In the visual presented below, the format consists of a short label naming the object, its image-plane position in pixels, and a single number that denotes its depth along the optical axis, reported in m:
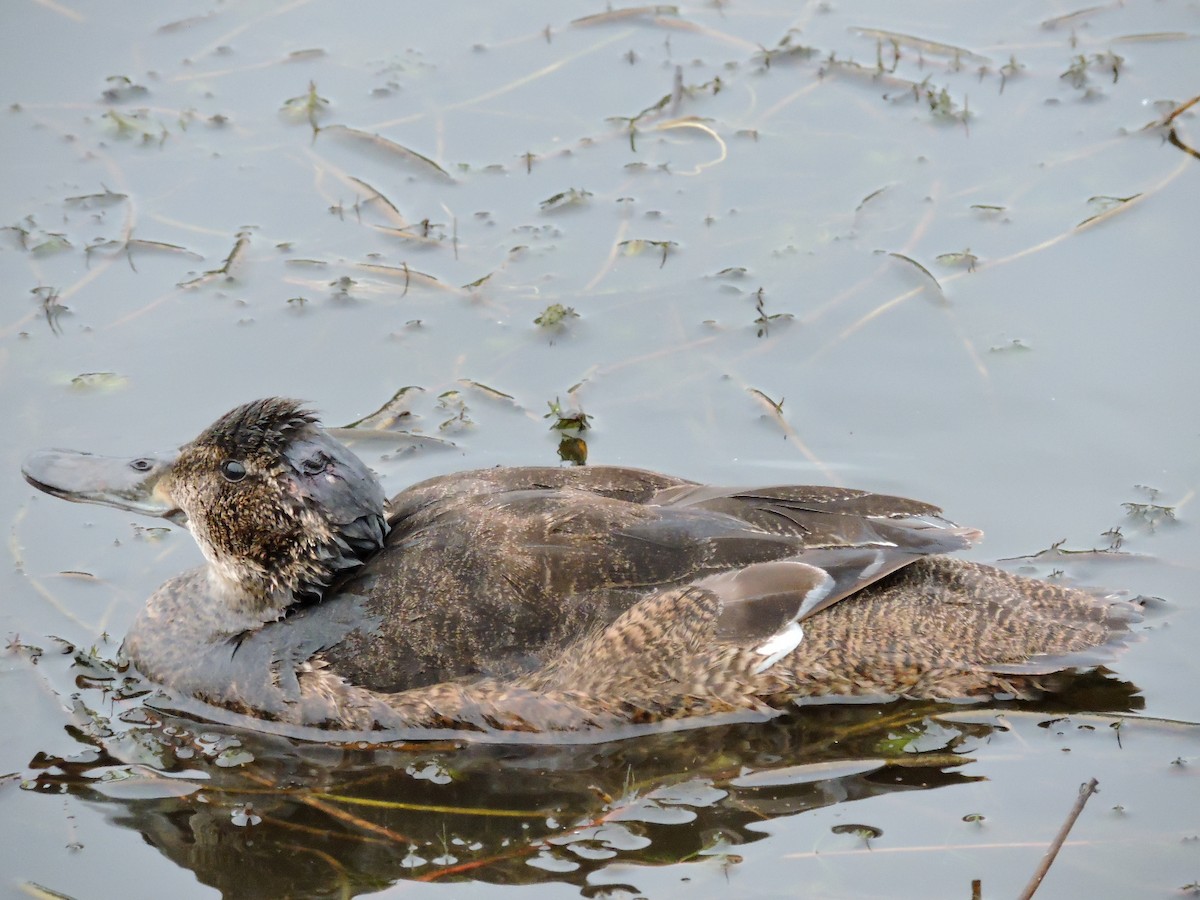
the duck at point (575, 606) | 12.19
